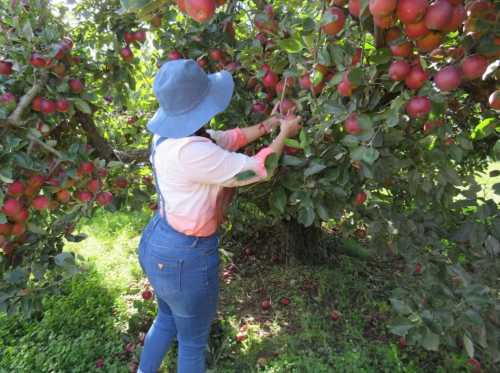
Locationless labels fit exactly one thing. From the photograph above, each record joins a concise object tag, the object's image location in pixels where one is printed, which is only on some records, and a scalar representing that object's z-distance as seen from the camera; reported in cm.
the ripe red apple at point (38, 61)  156
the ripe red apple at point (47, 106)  164
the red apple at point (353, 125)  109
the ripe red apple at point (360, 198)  141
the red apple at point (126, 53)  200
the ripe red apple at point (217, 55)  178
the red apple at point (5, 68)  161
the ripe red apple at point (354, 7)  93
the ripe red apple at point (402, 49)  97
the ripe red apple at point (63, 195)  176
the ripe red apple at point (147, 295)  257
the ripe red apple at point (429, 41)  89
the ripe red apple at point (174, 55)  178
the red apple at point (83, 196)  183
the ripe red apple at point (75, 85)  172
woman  136
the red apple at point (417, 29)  86
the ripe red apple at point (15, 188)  152
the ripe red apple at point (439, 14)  83
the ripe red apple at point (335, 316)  255
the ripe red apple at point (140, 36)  197
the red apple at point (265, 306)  271
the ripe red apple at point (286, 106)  144
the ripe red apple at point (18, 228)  162
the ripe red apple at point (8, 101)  154
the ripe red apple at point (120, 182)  200
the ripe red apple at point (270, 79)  155
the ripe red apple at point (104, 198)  188
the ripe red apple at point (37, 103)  163
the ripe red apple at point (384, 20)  85
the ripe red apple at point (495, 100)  103
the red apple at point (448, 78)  99
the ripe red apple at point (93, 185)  182
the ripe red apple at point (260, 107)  163
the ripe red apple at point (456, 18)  84
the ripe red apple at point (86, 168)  175
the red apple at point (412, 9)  81
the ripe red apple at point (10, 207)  150
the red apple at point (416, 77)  99
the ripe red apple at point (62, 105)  167
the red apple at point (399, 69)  99
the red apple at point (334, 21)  98
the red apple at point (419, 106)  102
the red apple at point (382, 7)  81
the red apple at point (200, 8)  90
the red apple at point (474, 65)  98
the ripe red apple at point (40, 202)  165
